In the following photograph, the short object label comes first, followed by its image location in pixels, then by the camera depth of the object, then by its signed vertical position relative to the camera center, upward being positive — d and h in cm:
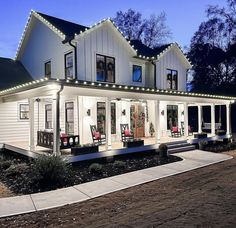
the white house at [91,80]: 1355 +215
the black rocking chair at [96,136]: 1346 -103
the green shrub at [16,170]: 950 -190
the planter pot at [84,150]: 1088 -137
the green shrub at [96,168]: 984 -189
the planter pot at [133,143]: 1280 -132
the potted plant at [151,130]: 1845 -97
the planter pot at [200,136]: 1660 -128
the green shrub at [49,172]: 824 -171
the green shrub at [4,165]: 1067 -189
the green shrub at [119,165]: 1078 -195
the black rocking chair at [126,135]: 1473 -105
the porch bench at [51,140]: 1144 -102
